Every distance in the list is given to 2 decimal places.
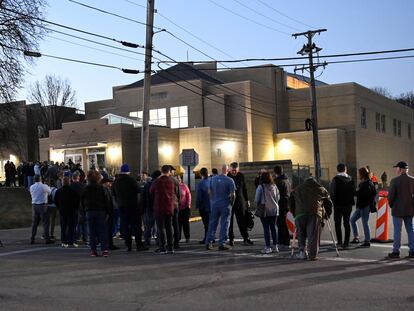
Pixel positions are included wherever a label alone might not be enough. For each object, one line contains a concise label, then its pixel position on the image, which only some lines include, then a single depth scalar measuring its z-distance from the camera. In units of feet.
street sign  72.33
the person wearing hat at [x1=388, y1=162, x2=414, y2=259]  34.47
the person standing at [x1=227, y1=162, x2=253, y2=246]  42.09
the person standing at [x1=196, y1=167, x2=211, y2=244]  43.98
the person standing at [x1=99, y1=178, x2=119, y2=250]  41.69
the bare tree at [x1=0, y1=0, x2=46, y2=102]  92.48
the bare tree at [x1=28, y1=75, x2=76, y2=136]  205.98
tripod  35.23
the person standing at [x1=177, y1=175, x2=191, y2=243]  44.06
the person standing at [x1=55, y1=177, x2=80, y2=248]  43.70
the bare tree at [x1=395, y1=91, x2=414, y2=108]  383.98
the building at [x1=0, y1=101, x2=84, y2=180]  179.32
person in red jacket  38.09
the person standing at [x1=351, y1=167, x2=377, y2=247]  39.91
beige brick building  133.18
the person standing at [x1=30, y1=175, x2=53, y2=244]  47.06
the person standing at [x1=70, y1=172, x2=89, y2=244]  44.53
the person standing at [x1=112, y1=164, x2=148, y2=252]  40.22
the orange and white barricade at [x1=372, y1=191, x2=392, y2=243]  42.27
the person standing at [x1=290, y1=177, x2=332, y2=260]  33.86
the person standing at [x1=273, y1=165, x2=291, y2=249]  40.45
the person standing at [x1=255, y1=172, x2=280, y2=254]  37.06
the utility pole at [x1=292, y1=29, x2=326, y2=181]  116.14
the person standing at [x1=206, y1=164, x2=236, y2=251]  38.93
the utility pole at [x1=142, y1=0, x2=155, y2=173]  70.79
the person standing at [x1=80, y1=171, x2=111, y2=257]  37.73
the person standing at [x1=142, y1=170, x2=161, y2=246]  42.01
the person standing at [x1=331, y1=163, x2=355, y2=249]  38.55
